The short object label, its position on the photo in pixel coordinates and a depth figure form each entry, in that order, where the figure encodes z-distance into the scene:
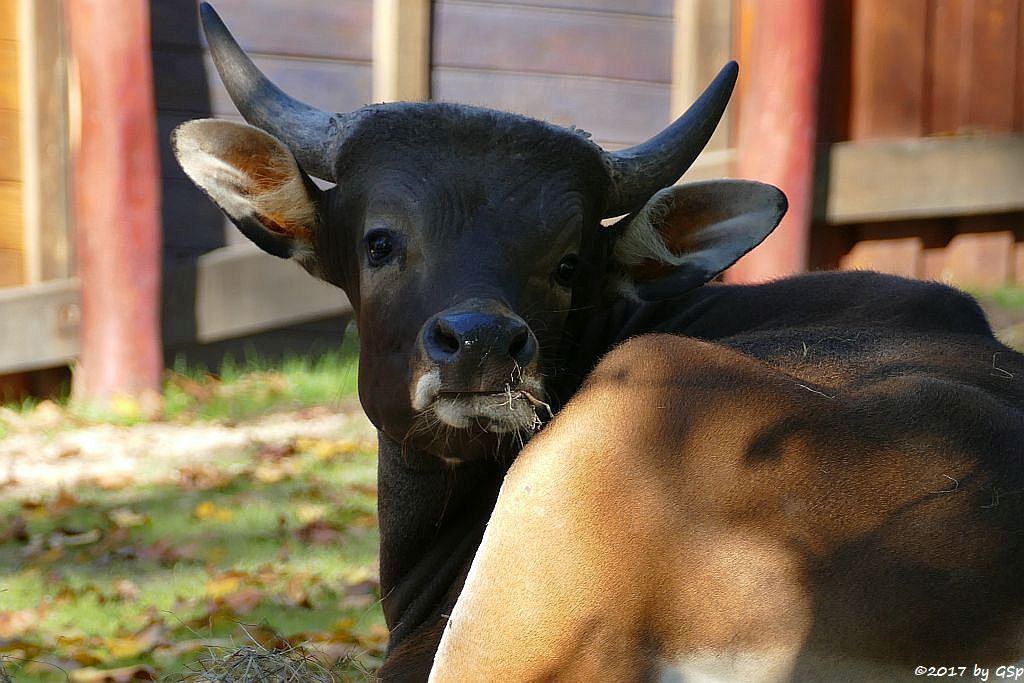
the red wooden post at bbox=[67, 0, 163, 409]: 14.51
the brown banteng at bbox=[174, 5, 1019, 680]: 6.52
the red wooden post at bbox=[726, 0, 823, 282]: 15.10
